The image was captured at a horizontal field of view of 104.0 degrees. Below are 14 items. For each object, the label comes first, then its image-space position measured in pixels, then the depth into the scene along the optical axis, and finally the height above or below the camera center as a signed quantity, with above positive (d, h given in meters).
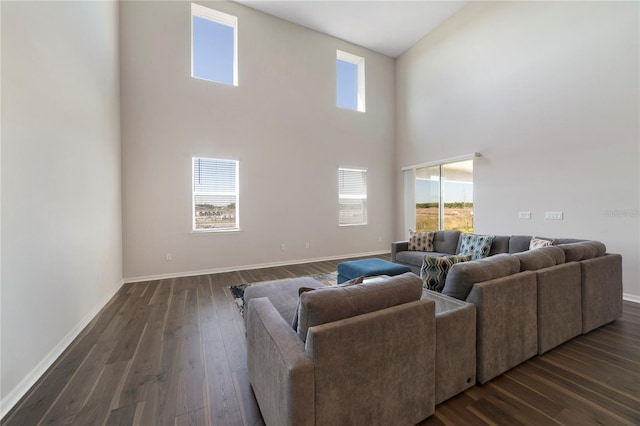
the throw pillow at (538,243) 3.13 -0.41
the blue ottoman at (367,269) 3.27 -0.78
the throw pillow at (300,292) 1.41 -0.46
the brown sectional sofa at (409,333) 1.14 -0.73
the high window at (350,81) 6.43 +3.46
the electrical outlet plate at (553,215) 3.95 -0.07
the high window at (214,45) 4.89 +3.37
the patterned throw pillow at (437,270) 2.15 -0.51
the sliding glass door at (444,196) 5.43 +0.35
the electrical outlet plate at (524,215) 4.35 -0.07
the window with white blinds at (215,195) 4.82 +0.35
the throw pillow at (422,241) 4.54 -0.55
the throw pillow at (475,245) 3.78 -0.53
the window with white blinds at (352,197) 6.34 +0.39
